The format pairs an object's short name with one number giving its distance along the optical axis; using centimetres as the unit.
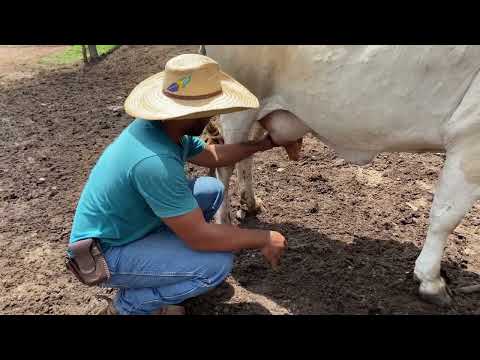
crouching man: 229
